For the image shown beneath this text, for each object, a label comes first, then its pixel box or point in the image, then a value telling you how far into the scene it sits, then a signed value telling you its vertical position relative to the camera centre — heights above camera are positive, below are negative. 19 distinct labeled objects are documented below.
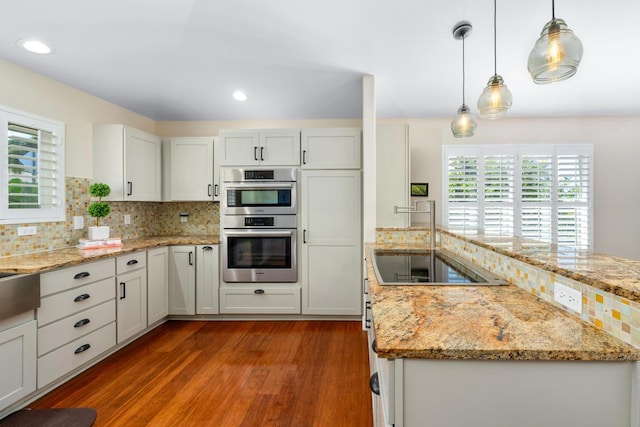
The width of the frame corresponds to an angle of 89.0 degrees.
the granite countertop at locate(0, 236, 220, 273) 1.98 -0.32
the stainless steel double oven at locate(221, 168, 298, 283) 3.38 -0.13
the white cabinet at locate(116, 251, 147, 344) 2.69 -0.71
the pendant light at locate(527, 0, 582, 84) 1.20 +0.61
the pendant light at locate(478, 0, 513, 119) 1.78 +0.63
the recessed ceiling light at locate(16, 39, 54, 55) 2.20 +1.15
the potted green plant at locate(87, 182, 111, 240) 2.81 +0.03
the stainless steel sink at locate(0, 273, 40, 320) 1.75 -0.46
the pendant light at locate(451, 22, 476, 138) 2.19 +0.64
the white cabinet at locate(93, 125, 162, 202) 3.14 +0.51
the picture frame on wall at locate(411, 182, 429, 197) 4.13 +0.30
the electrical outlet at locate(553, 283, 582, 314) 1.00 -0.27
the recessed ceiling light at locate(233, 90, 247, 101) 3.30 +1.21
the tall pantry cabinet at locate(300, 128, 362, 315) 3.34 -0.09
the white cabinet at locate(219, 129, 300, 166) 3.38 +0.68
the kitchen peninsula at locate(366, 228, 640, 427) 0.78 -0.39
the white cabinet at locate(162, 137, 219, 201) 3.58 +0.48
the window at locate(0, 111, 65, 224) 2.35 +0.34
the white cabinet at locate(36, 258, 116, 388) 2.04 -0.73
